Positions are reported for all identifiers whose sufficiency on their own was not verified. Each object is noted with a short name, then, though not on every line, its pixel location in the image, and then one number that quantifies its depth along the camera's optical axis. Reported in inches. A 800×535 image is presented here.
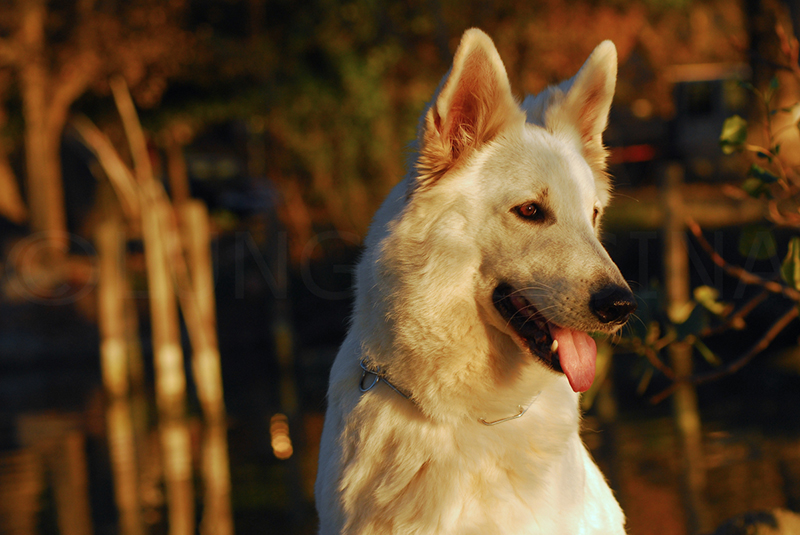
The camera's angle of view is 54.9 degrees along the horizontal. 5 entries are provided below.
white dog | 100.0
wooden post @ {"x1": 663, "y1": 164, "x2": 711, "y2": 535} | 291.3
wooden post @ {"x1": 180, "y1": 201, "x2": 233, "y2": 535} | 402.9
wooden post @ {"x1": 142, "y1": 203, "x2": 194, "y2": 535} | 407.2
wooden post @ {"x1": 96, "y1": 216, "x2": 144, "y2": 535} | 440.5
